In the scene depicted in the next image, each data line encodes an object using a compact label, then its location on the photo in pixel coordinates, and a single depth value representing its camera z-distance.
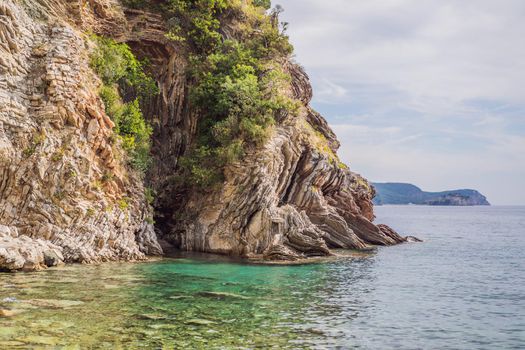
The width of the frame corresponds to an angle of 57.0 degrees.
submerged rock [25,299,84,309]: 16.58
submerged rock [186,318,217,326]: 15.70
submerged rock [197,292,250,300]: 20.38
